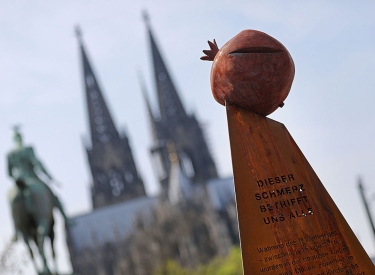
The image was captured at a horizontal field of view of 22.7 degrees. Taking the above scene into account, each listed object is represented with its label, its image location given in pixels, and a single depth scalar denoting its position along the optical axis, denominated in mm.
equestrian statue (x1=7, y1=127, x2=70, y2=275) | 13984
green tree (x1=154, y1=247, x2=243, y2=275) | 50216
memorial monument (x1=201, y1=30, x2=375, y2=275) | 6883
